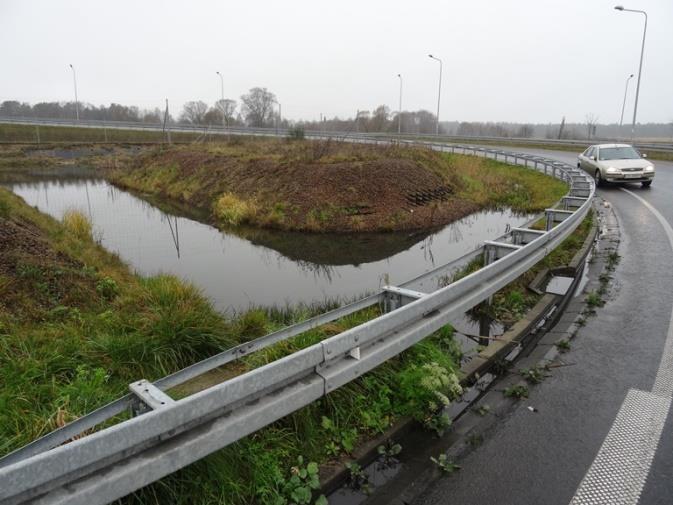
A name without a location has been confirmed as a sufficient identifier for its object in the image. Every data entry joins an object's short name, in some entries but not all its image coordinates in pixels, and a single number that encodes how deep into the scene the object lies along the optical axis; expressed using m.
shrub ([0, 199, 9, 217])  9.05
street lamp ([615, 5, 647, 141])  31.91
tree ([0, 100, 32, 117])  93.88
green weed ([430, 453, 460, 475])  3.27
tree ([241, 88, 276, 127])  101.09
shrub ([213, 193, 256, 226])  16.20
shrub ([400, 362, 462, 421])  3.90
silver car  17.78
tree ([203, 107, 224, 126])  76.06
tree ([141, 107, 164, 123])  95.12
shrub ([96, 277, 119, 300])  6.80
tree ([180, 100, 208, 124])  102.36
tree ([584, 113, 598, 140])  51.49
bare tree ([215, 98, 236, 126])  93.75
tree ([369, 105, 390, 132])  69.25
